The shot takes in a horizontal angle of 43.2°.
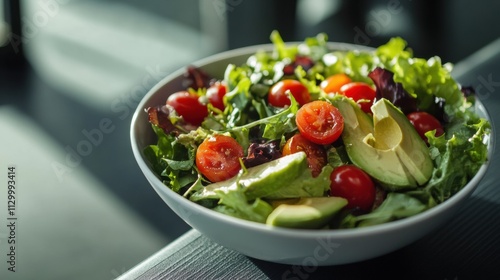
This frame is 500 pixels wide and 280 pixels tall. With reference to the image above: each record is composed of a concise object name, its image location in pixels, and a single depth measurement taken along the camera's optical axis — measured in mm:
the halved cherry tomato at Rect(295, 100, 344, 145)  854
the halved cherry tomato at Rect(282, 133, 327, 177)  857
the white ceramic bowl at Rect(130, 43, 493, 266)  719
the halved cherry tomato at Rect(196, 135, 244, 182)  862
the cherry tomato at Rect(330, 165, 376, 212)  810
